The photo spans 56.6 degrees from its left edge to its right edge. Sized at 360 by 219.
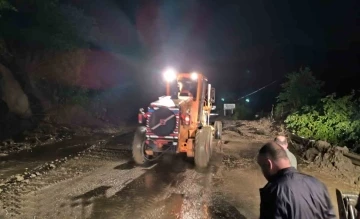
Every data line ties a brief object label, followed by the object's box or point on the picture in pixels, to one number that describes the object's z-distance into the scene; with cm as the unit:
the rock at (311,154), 1085
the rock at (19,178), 817
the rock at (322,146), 1072
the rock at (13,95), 1623
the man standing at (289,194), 245
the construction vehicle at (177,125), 959
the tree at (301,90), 1800
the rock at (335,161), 942
